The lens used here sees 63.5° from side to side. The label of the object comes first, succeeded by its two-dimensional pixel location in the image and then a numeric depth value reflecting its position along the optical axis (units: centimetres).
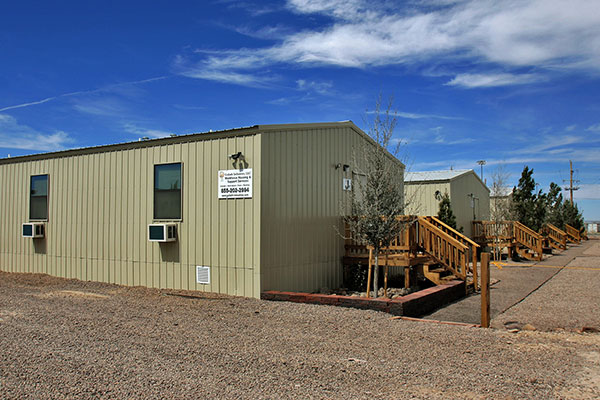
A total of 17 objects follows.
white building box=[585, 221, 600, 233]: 6352
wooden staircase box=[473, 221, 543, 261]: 1897
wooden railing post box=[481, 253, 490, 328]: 666
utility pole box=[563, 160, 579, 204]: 4948
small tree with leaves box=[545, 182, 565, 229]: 3297
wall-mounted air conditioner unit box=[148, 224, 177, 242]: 930
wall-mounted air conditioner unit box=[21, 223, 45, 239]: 1149
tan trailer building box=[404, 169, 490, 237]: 2103
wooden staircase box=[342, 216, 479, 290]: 1022
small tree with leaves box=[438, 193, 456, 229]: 1943
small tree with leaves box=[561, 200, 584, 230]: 3818
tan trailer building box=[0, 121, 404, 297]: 873
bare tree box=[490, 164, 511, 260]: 1894
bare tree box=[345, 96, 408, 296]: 853
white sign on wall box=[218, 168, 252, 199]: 866
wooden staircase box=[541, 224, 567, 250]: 2668
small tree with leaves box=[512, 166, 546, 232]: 2156
